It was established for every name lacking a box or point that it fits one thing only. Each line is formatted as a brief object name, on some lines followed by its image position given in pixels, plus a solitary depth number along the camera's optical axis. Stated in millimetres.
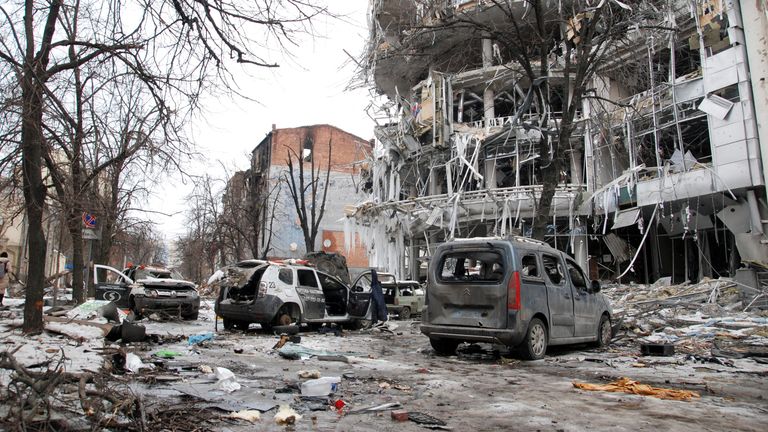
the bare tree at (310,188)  51344
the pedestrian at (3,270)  15084
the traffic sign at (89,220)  12912
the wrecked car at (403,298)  19145
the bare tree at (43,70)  5043
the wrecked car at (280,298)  11680
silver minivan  7930
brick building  51156
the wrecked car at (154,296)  14086
